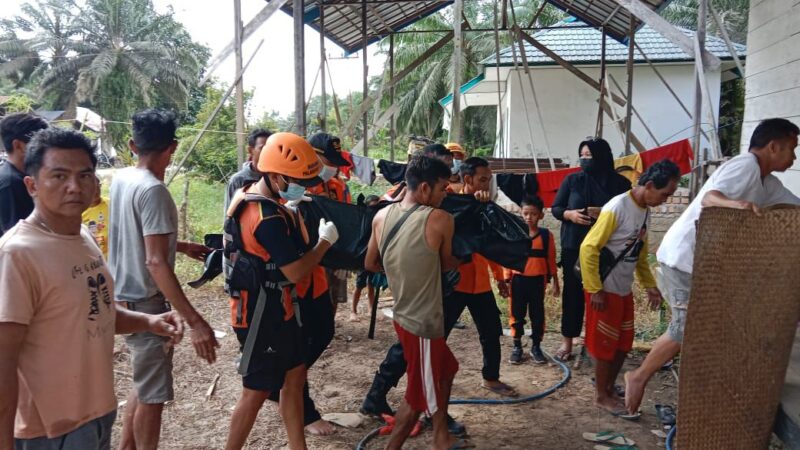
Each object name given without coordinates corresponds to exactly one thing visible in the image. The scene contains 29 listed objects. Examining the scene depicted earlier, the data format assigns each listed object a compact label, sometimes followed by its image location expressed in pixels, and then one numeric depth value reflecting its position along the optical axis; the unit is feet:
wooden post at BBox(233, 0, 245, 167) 22.31
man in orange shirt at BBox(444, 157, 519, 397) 13.53
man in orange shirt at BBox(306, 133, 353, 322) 14.60
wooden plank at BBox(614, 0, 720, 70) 18.22
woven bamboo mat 6.27
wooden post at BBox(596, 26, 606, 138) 33.06
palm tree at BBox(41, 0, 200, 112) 112.98
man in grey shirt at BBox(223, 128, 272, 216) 14.79
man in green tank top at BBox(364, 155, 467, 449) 9.98
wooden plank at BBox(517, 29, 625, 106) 33.04
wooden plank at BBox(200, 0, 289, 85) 21.99
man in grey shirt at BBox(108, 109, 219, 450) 9.05
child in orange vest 16.47
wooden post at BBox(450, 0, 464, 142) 22.48
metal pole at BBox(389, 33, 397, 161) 36.79
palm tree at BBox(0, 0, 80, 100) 119.03
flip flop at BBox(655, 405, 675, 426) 12.86
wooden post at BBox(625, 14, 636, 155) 30.54
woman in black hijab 15.24
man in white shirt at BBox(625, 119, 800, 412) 10.15
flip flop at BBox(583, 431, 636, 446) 12.07
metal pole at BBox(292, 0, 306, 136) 22.77
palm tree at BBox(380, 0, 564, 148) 78.79
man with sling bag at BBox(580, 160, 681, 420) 12.35
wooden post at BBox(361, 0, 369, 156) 31.27
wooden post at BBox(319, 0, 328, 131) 28.94
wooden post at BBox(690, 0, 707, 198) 18.65
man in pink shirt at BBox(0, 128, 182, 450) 5.44
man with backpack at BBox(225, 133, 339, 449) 9.08
